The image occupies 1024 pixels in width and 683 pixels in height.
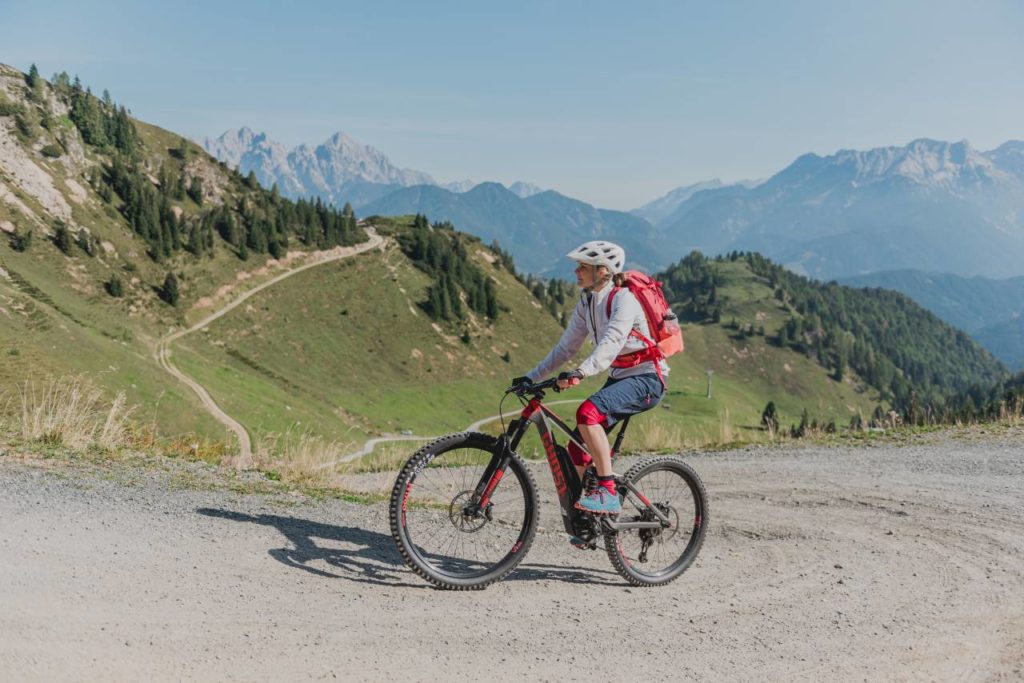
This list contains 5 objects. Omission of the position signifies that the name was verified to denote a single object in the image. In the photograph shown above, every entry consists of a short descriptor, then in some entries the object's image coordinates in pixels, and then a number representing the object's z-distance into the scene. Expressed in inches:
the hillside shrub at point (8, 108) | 4953.3
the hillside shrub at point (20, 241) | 3794.3
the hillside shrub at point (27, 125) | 4872.0
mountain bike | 283.4
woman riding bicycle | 281.1
